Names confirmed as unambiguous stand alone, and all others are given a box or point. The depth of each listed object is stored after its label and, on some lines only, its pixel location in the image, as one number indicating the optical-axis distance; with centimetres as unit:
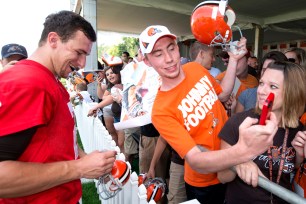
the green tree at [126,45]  5466
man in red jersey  102
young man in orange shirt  162
